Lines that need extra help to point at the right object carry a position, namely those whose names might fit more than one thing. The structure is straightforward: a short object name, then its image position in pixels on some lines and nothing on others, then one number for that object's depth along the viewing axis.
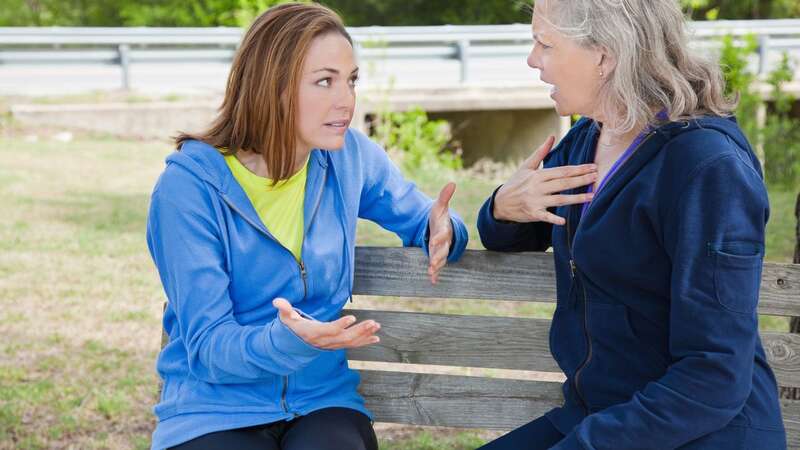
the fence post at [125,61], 13.75
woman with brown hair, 2.60
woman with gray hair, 2.08
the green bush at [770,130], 10.57
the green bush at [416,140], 10.98
